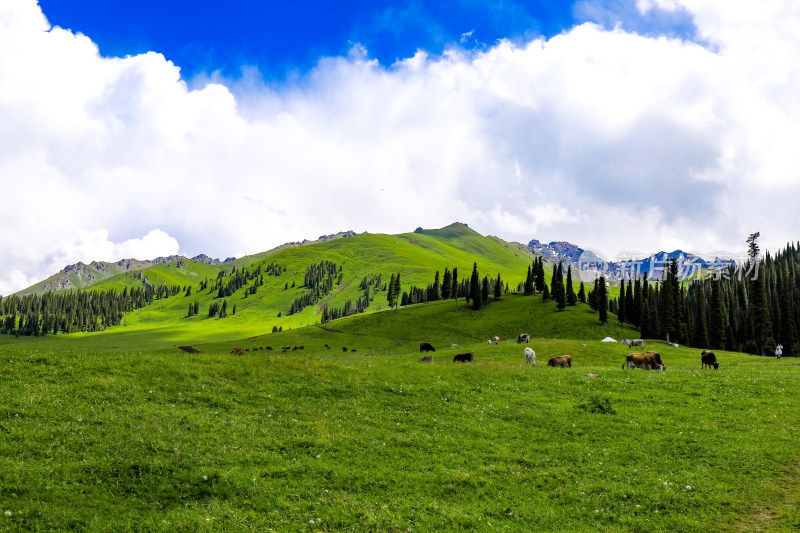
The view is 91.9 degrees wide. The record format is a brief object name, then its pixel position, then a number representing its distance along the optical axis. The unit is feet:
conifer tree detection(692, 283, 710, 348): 335.47
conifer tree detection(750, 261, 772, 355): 294.05
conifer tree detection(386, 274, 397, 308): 517.14
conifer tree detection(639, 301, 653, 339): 363.56
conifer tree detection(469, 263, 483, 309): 457.27
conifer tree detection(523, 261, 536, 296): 512.96
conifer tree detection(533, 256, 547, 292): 510.66
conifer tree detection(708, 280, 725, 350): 317.22
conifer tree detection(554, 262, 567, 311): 408.67
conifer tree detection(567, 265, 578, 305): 433.07
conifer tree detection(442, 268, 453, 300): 595.47
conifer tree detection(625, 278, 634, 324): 424.46
